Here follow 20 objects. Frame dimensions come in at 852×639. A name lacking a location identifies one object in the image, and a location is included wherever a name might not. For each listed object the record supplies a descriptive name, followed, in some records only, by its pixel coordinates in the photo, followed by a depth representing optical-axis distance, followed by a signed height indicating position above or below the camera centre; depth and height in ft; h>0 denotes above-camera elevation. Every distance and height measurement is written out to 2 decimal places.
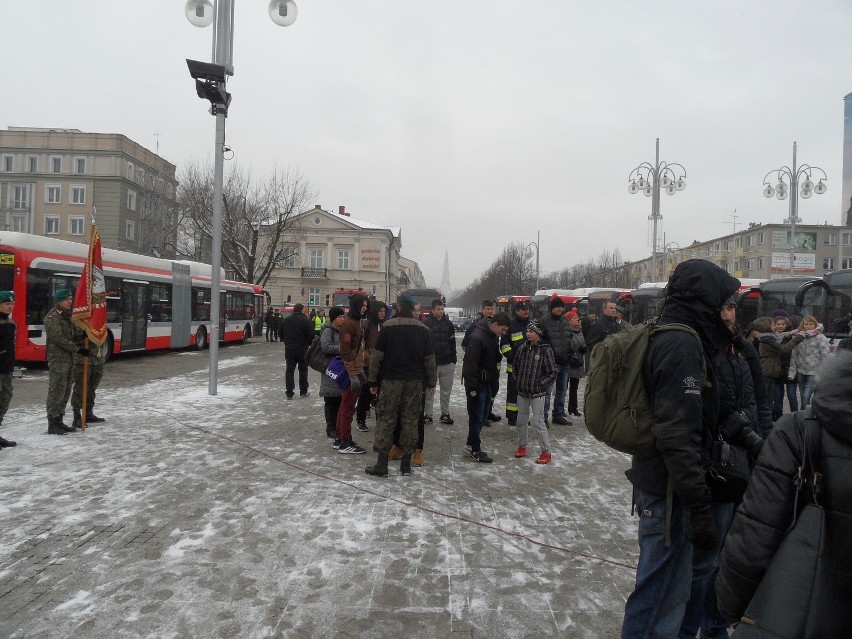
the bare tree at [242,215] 123.85 +20.32
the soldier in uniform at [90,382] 29.48 -3.72
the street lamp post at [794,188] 86.43 +20.12
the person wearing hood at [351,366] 25.49 -2.18
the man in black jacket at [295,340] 39.83 -1.78
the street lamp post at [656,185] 86.69 +20.24
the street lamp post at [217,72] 36.73 +14.98
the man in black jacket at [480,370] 24.85 -2.22
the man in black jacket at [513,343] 31.12 -1.32
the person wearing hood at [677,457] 8.88 -1.98
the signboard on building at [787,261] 149.48 +17.70
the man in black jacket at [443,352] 32.63 -1.89
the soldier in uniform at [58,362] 26.99 -2.49
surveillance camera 37.19 +15.02
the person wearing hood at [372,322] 28.53 -0.34
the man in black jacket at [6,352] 24.62 -1.94
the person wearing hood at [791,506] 5.75 -1.84
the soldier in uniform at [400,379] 21.93 -2.33
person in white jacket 30.83 -1.32
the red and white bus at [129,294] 47.91 +1.53
